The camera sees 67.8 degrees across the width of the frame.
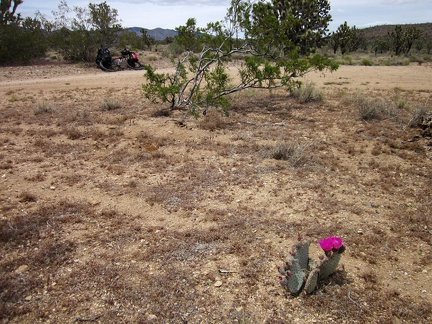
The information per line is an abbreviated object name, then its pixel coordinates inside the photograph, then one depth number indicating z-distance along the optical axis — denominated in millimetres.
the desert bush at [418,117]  6988
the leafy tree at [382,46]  33125
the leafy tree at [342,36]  28295
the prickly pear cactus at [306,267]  2857
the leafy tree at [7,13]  22700
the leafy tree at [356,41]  33019
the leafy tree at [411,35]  28438
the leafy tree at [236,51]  8242
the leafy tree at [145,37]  29941
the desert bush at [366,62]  21062
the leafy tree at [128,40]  23547
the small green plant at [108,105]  9000
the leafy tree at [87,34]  20266
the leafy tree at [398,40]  29109
